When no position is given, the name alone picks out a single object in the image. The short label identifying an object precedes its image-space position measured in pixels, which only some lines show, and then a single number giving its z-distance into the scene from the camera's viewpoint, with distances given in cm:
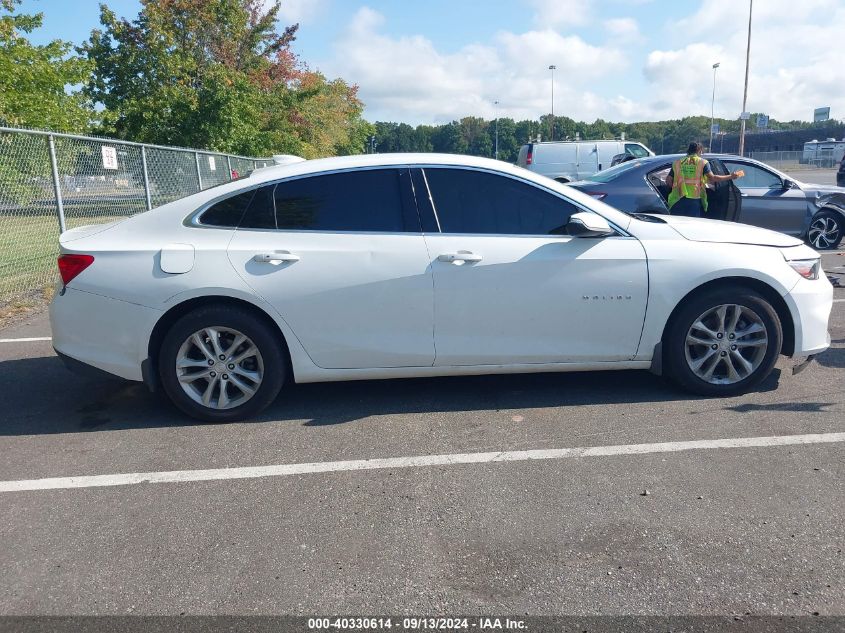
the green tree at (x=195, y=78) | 2383
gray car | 880
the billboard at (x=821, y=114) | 9825
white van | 2052
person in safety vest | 807
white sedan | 408
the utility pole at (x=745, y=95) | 4005
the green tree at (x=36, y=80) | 1598
